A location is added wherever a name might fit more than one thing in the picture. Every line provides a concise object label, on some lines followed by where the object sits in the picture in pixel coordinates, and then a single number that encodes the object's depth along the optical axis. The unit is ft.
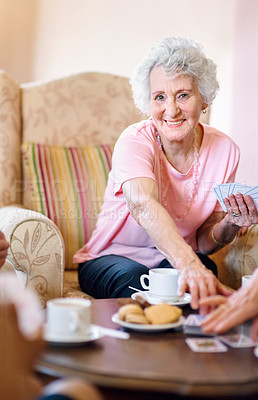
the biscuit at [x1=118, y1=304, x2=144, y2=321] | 3.74
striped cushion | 7.04
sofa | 6.87
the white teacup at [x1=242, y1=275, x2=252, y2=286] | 3.88
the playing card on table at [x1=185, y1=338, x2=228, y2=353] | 3.35
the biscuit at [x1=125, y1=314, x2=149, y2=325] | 3.65
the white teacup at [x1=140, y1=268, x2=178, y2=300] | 4.21
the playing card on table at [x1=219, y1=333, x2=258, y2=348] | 3.49
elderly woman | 5.57
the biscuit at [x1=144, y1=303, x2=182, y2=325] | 3.67
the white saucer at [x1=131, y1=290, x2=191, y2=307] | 4.25
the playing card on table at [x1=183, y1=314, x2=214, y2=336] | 3.68
